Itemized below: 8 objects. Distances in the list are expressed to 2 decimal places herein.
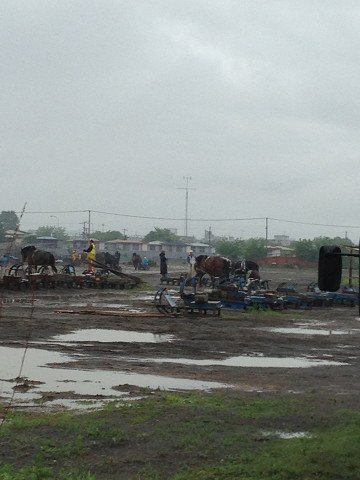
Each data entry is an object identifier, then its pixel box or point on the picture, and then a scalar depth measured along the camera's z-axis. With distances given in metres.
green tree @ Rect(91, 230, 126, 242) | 175.50
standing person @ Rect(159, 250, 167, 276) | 49.50
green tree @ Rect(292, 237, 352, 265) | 103.44
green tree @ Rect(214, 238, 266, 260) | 112.00
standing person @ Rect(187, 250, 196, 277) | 45.20
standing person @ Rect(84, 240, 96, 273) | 42.50
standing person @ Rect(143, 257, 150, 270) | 76.86
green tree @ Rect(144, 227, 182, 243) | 167.36
